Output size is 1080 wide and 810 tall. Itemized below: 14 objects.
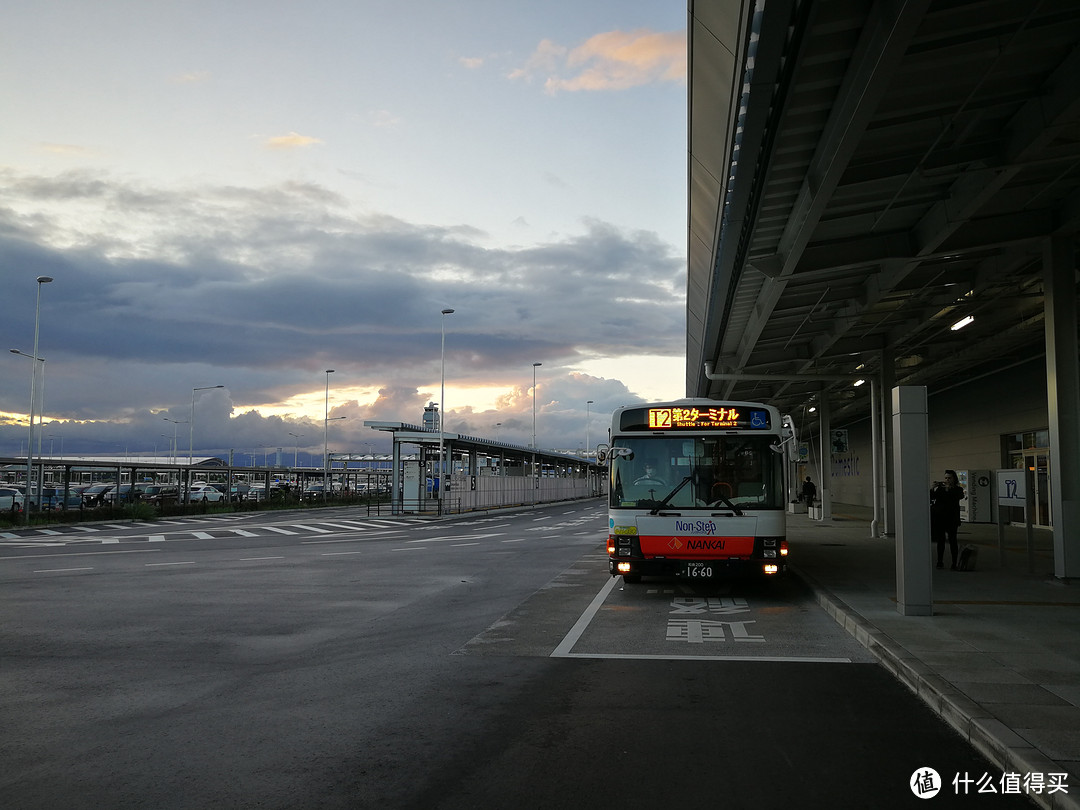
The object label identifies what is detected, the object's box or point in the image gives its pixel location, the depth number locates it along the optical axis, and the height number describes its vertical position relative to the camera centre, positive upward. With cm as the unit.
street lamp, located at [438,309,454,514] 4931 +485
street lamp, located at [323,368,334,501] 6734 +225
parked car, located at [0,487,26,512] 4410 -175
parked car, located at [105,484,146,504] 4590 -204
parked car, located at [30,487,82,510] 5375 -243
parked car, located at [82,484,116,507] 5238 -222
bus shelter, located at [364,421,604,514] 4681 -84
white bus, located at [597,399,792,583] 1223 -37
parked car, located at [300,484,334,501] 6314 -247
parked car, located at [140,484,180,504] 4856 -207
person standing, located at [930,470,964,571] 1606 -89
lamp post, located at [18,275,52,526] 3676 +31
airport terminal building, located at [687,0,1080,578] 756 +366
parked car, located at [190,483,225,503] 6382 -223
